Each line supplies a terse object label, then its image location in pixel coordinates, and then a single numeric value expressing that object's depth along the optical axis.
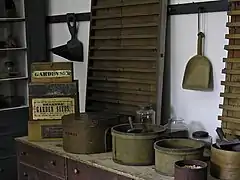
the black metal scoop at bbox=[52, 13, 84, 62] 3.57
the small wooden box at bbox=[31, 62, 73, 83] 3.02
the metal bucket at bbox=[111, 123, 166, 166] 2.40
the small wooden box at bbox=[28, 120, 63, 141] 2.99
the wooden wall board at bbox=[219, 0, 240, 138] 2.45
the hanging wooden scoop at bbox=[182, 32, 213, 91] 2.69
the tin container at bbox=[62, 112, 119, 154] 2.66
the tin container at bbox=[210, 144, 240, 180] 2.14
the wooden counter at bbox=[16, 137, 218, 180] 2.30
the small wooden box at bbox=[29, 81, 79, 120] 2.98
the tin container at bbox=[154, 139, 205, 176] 2.22
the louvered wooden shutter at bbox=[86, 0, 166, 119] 2.91
